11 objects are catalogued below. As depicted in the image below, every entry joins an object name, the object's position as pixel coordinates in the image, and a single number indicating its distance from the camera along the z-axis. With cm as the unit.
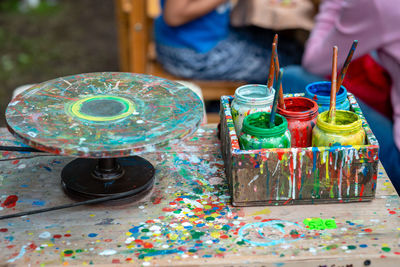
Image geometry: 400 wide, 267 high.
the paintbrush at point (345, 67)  134
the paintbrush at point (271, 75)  138
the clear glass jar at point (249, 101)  136
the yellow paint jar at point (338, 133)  131
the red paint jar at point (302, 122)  136
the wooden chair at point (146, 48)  216
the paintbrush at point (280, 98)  135
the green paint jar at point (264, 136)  131
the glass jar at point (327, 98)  140
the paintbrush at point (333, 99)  133
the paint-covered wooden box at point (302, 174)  130
